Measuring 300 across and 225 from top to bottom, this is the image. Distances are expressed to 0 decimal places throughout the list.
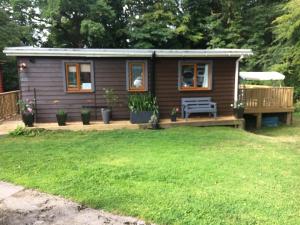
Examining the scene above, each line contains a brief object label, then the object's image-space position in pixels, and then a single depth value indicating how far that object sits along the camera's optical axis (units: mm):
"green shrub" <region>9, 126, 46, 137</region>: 7304
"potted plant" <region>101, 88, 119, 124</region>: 8312
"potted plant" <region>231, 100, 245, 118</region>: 9211
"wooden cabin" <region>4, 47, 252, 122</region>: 8258
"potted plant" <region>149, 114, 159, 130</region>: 8256
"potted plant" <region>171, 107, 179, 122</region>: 8673
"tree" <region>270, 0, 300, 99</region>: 12386
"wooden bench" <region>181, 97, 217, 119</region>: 9039
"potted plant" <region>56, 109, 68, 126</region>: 7957
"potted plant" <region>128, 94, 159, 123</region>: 8459
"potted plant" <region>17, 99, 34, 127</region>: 7738
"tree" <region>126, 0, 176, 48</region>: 17844
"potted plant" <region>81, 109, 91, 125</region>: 8109
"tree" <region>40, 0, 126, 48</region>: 17062
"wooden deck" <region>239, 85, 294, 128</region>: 10500
